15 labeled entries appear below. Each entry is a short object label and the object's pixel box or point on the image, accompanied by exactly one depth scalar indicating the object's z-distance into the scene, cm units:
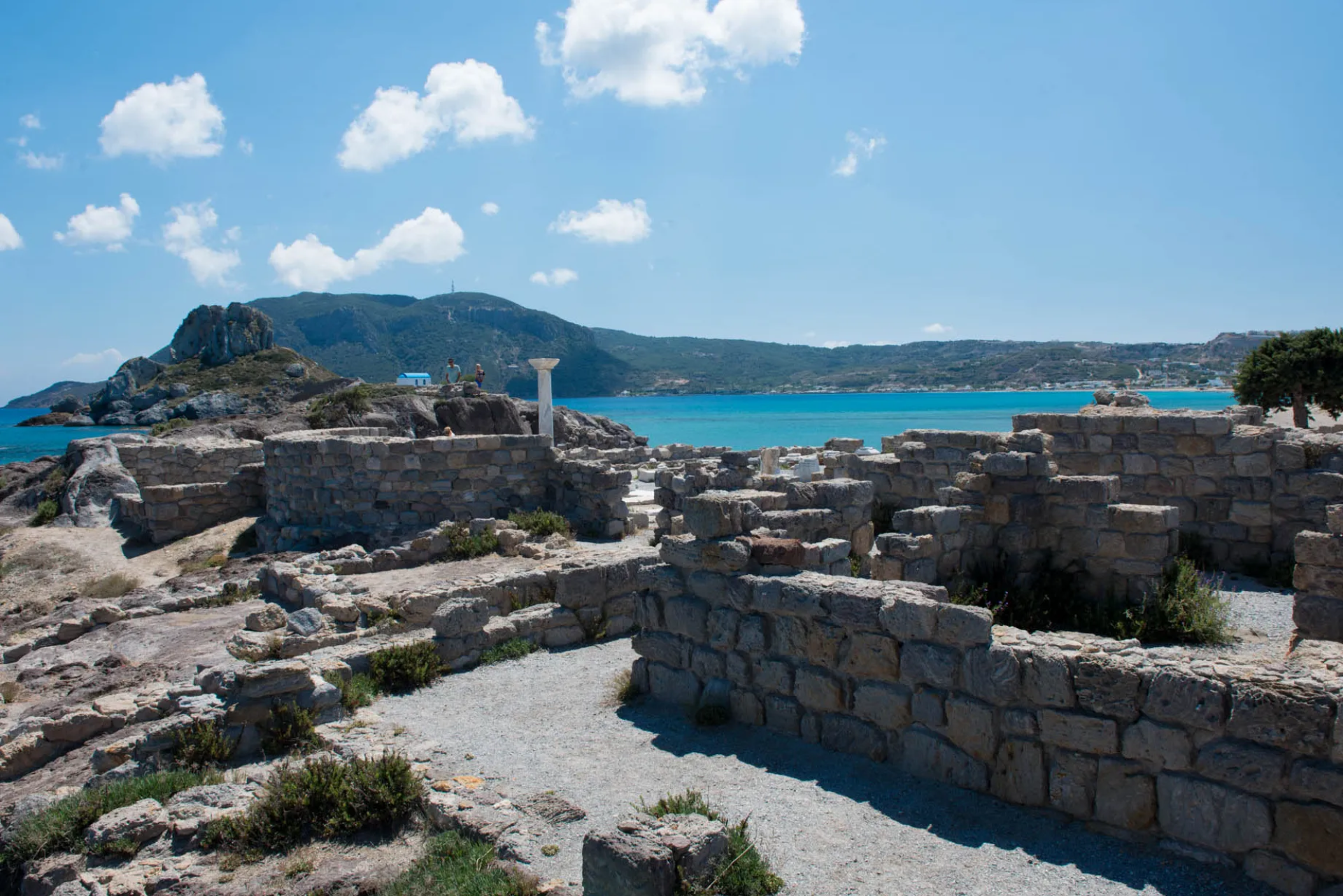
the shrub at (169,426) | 2905
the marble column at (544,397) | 2136
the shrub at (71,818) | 557
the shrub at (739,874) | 418
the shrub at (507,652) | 861
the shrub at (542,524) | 1435
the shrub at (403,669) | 798
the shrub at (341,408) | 2867
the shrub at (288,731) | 676
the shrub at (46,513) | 1916
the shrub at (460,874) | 441
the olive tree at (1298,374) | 2377
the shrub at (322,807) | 530
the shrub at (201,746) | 647
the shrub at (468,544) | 1342
